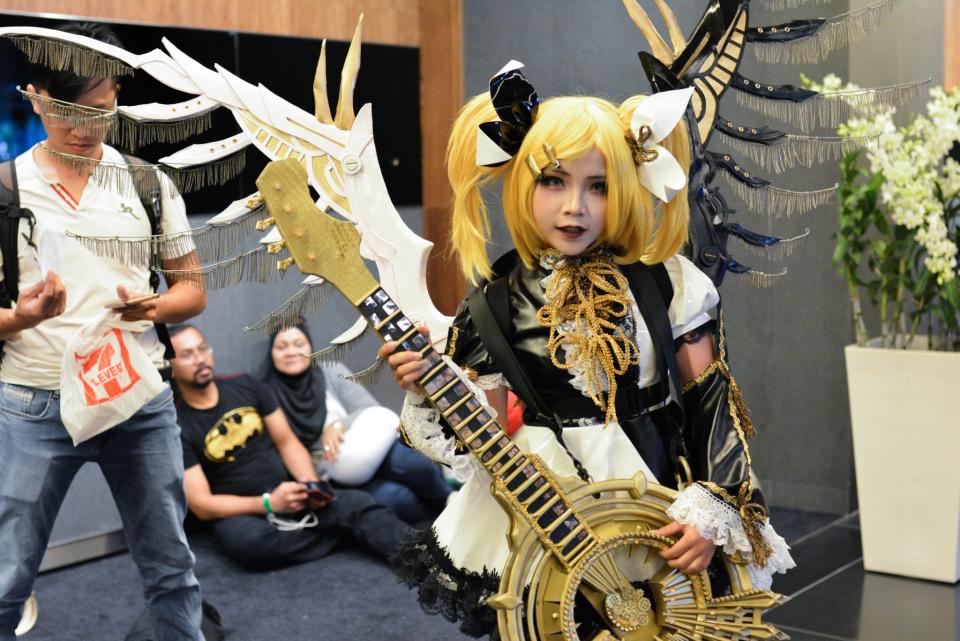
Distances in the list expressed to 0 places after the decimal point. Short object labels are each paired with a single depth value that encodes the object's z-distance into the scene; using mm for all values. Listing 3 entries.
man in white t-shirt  2316
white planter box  3492
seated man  3889
